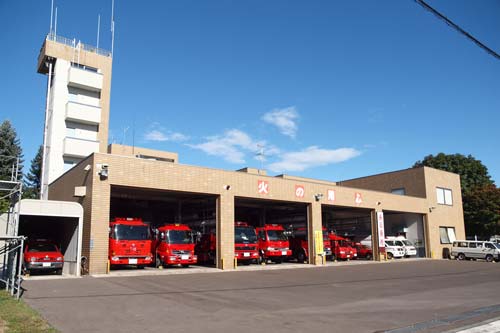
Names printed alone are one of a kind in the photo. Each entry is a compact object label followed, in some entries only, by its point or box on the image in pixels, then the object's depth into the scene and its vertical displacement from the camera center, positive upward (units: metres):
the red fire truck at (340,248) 30.89 -0.60
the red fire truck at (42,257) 18.17 -0.61
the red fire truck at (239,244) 24.12 -0.21
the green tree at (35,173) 62.62 +10.07
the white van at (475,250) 33.53 -0.94
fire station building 19.67 +2.50
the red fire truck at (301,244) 28.41 -0.27
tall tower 37.72 +12.25
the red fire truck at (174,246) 21.44 -0.24
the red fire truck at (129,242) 19.55 -0.03
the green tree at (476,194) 49.03 +5.05
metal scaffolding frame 10.97 +0.22
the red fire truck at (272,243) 25.98 -0.16
